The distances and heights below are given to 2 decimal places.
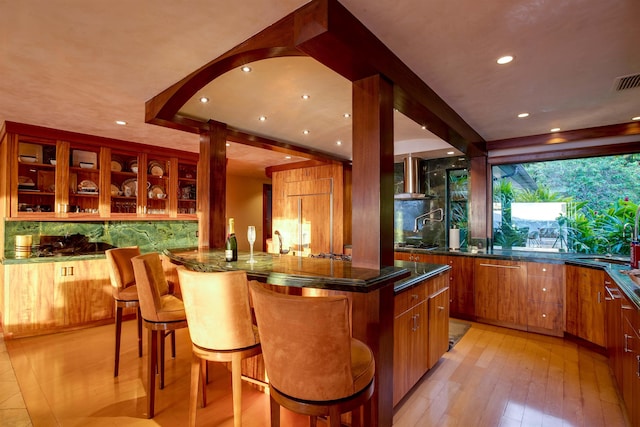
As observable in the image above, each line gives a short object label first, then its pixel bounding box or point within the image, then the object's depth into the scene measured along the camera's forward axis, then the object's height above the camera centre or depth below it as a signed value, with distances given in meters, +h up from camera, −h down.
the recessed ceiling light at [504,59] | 2.11 +1.13
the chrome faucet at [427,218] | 5.07 +0.06
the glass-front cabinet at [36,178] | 3.75 +0.59
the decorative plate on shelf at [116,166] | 4.42 +0.84
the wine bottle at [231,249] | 2.42 -0.21
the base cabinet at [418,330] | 2.15 -0.87
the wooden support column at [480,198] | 4.57 +0.35
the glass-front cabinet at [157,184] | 4.77 +0.63
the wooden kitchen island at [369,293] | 1.68 -0.44
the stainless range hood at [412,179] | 4.98 +0.70
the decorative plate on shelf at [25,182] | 3.77 +0.53
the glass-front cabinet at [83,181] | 4.09 +0.59
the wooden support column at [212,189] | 3.19 +0.36
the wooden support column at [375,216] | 1.84 +0.04
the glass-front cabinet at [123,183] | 4.43 +0.59
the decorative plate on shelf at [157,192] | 4.79 +0.49
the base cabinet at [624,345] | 1.77 -0.86
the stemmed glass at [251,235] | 2.46 -0.10
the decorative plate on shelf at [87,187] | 4.18 +0.51
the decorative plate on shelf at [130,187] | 4.56 +0.54
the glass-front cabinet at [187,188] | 5.11 +0.60
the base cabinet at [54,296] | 3.48 -0.88
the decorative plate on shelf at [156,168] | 4.81 +0.88
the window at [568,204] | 3.75 +0.23
